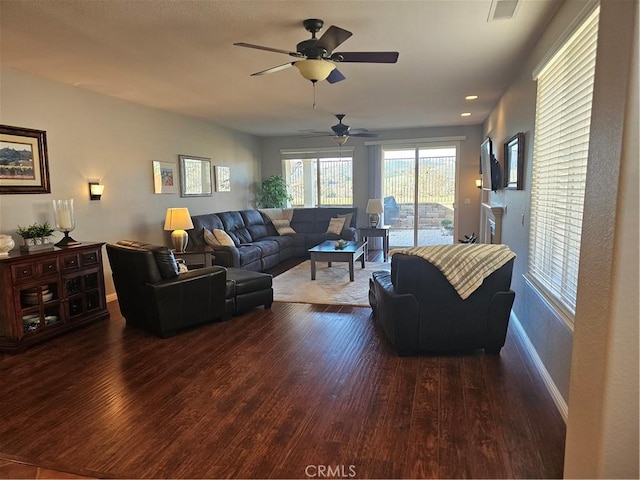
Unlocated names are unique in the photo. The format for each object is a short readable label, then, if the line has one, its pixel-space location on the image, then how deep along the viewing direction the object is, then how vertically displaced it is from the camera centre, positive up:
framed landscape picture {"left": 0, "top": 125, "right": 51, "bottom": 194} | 3.79 +0.30
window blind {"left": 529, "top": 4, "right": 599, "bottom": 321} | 2.32 +0.17
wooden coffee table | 5.69 -0.96
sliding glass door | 8.38 -0.13
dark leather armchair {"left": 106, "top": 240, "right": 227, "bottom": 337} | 3.67 -0.95
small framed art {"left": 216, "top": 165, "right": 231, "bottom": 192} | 7.51 +0.20
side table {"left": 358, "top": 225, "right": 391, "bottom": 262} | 7.79 -0.89
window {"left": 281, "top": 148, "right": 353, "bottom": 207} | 8.95 +0.28
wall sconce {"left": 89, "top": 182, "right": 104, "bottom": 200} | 4.70 +0.00
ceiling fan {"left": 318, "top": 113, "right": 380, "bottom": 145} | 6.05 +0.87
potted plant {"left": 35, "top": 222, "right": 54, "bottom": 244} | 3.84 -0.39
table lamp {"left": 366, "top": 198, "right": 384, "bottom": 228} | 7.86 -0.37
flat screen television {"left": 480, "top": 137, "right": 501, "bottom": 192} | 4.98 +0.24
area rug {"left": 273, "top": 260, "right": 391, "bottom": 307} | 4.92 -1.34
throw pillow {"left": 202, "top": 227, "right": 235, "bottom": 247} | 6.17 -0.76
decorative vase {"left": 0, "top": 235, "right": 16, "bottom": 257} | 3.46 -0.47
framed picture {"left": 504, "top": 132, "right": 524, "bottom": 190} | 3.70 +0.26
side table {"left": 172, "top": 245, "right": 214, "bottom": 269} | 5.46 -0.93
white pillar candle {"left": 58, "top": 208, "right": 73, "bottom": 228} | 4.02 -0.28
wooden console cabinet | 3.43 -0.97
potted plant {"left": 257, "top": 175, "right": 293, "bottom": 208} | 8.89 -0.09
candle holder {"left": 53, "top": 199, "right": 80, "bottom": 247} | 4.02 -0.28
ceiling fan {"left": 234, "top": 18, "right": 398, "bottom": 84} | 2.71 +0.93
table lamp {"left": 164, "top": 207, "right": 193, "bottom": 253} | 5.44 -0.48
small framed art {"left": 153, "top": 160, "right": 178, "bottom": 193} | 5.83 +0.19
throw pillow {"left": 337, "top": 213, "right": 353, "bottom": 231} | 8.04 -0.60
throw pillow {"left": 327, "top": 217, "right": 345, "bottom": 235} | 7.89 -0.73
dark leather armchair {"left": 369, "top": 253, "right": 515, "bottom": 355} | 3.04 -0.95
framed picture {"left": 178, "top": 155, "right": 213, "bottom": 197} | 6.44 +0.22
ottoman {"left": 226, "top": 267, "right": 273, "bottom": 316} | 4.26 -1.12
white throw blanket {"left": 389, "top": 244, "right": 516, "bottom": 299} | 3.00 -0.58
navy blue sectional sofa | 6.19 -0.86
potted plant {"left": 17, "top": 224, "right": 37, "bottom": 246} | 3.75 -0.40
